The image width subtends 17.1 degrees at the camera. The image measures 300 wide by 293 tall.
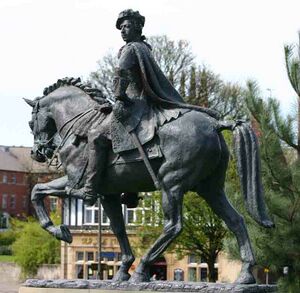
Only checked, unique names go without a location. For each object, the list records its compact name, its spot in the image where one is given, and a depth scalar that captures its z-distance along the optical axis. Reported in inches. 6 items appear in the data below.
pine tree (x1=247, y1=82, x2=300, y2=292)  751.7
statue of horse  479.5
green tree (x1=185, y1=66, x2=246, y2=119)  1900.8
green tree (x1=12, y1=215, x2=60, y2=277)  2583.7
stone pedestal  458.0
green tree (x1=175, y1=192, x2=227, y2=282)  1571.1
